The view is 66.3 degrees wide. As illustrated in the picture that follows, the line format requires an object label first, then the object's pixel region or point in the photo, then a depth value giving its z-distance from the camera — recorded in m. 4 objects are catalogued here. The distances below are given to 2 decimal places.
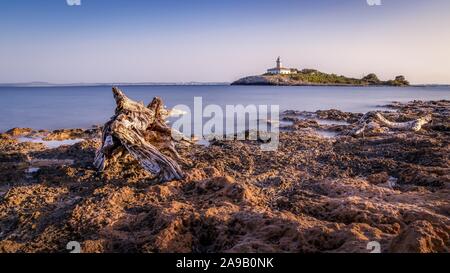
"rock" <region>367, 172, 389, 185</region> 6.26
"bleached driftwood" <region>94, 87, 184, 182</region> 6.12
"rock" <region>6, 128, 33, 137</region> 13.58
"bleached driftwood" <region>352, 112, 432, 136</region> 12.19
